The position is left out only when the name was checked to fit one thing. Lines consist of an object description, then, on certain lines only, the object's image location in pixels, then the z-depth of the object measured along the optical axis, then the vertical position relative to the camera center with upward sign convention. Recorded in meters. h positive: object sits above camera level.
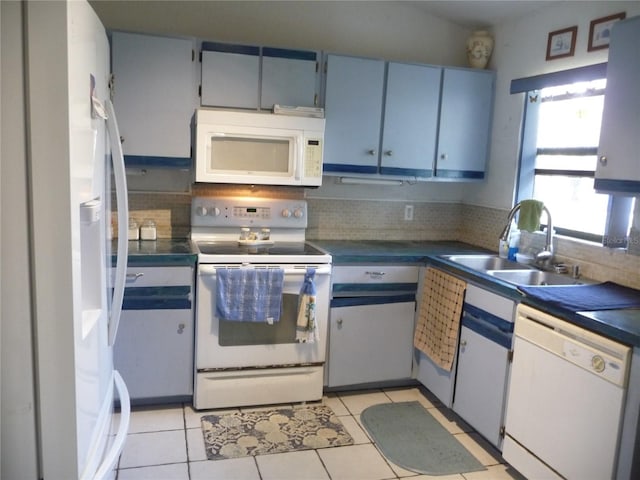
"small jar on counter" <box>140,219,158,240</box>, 3.17 -0.41
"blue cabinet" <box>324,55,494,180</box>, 3.28 +0.34
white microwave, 2.95 +0.10
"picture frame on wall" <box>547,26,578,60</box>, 2.99 +0.78
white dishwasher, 1.95 -0.85
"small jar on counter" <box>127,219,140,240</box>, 3.12 -0.41
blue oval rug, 2.58 -1.35
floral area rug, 2.63 -1.35
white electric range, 2.88 -0.93
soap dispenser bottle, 3.25 -0.38
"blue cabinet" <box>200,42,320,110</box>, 3.05 +0.51
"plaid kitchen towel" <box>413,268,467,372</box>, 2.90 -0.78
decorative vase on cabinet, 3.59 +0.85
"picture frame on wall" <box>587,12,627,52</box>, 2.73 +0.78
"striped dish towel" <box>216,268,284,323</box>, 2.83 -0.66
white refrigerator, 1.16 -0.17
